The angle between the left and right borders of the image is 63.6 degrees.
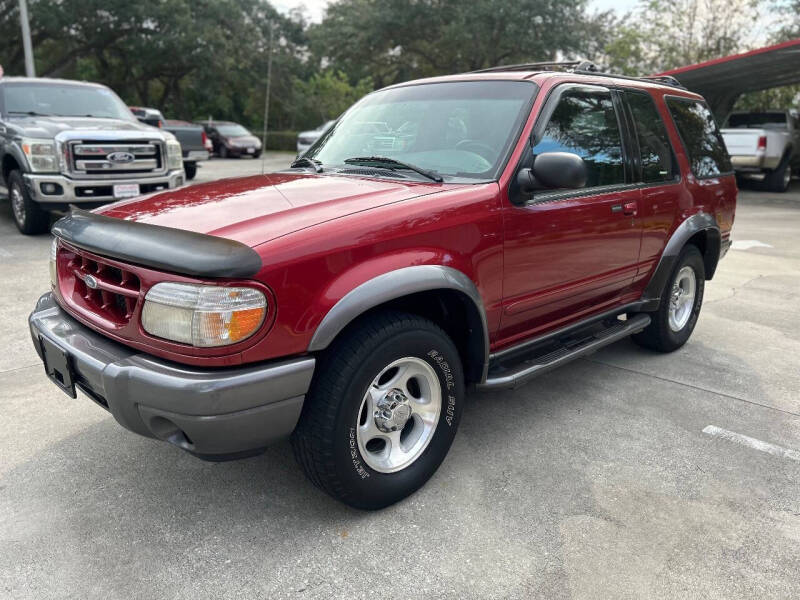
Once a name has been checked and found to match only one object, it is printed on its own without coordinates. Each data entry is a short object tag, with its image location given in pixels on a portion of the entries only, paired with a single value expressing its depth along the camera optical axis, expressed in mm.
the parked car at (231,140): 24453
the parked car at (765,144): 15523
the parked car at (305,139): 23125
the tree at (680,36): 22828
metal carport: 13531
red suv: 2193
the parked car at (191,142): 14586
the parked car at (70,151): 7547
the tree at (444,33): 26781
